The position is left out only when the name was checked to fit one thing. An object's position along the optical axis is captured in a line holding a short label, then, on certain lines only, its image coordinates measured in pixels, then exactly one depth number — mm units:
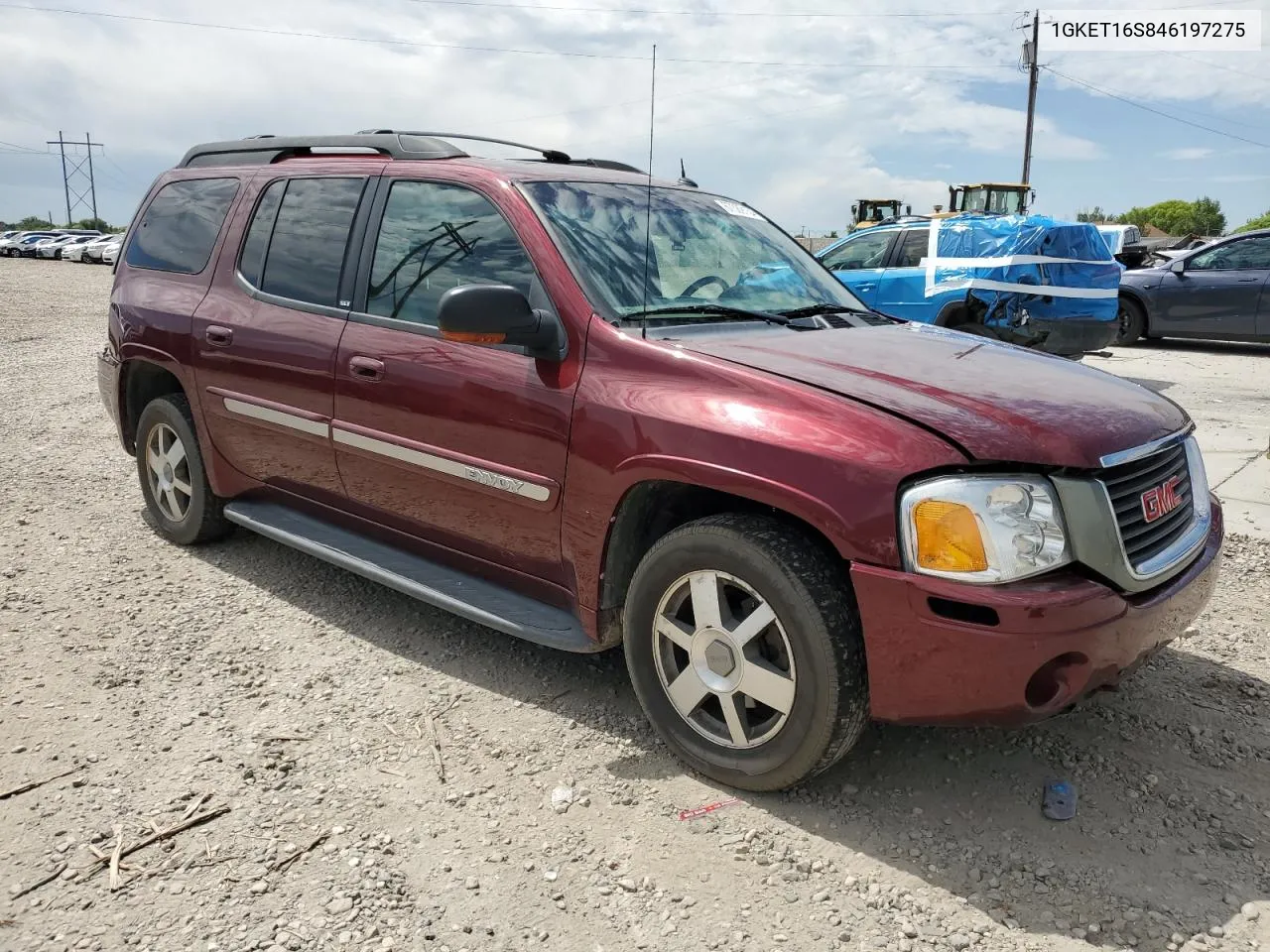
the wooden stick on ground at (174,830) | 2515
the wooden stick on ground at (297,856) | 2514
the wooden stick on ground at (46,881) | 2406
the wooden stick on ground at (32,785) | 2822
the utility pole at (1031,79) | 37000
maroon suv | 2449
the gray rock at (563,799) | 2801
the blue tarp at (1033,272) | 9242
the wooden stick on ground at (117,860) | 2439
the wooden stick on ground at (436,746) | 2965
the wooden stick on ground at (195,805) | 2725
